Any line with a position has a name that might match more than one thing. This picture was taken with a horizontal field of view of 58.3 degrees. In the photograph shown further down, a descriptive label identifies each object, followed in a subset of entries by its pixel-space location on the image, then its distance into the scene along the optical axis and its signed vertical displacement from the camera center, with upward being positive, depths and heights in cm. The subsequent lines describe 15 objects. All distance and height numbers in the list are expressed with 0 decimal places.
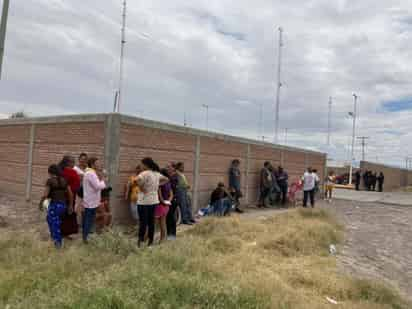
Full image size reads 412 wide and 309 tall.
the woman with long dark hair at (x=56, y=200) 623 -69
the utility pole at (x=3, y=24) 793 +288
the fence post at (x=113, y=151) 838 +26
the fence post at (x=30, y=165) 1119 -22
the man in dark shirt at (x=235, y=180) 1297 -38
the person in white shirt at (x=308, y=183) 1436 -35
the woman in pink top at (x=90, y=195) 654 -61
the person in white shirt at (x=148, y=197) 659 -58
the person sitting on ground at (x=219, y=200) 1137 -96
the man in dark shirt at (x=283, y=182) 1526 -40
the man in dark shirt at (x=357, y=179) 3224 -20
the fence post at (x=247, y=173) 1467 -10
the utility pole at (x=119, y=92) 1706 +338
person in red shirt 667 -44
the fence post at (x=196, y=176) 1159 -27
